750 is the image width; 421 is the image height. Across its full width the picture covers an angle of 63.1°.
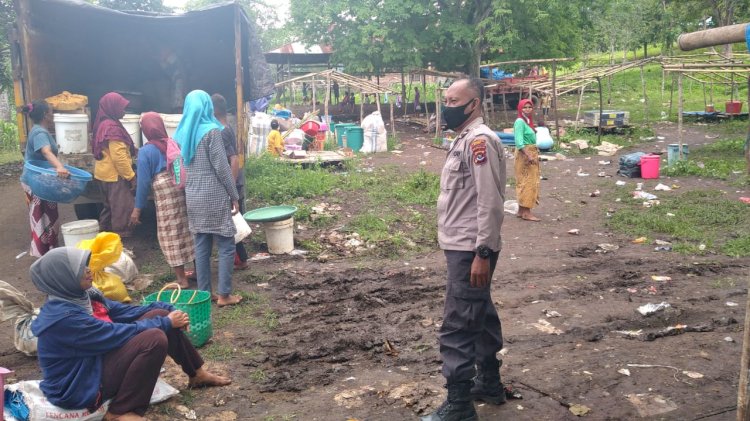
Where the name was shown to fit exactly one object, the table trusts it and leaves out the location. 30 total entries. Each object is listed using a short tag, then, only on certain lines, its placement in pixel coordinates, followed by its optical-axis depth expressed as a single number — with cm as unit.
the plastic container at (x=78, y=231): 610
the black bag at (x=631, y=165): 1060
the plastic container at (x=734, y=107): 1657
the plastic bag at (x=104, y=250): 420
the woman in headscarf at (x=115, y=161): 629
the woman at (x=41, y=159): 602
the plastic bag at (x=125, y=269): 558
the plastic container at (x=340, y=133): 1641
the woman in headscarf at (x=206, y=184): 491
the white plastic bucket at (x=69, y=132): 673
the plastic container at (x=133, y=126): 714
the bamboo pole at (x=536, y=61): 1445
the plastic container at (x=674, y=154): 1127
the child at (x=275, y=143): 1338
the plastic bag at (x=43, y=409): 306
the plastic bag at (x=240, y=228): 592
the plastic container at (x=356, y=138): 1590
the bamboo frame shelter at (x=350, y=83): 1632
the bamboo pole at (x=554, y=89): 1429
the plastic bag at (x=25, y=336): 416
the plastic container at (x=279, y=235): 679
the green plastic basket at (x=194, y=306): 417
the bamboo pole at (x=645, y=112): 1728
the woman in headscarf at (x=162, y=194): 548
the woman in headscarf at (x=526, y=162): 765
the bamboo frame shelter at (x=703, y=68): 946
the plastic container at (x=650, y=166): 1037
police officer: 299
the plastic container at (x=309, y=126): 1503
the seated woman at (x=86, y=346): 301
